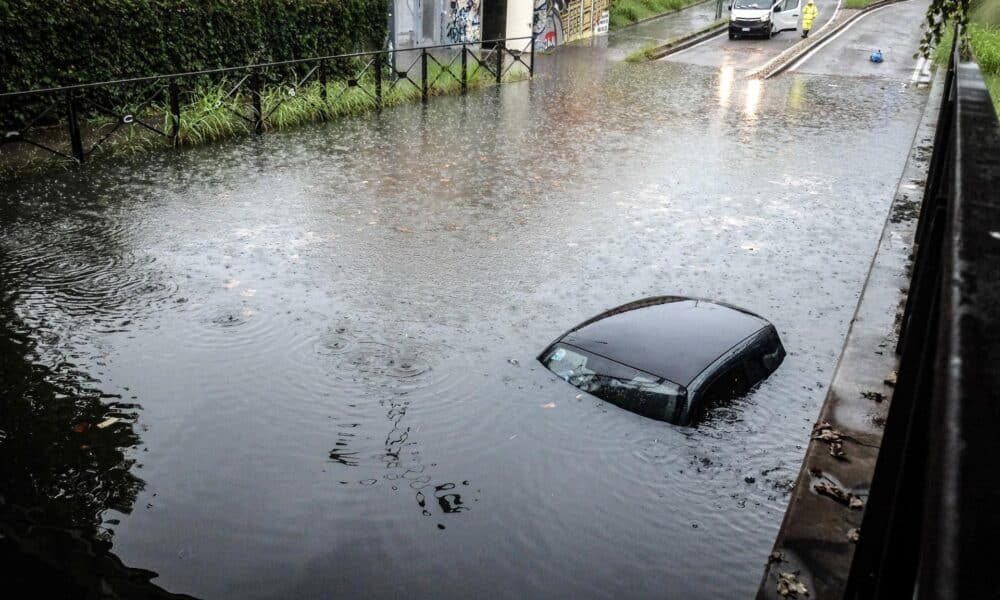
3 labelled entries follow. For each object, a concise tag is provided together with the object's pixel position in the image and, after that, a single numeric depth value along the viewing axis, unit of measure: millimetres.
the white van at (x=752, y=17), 34969
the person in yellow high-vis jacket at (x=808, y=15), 35938
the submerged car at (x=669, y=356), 5918
